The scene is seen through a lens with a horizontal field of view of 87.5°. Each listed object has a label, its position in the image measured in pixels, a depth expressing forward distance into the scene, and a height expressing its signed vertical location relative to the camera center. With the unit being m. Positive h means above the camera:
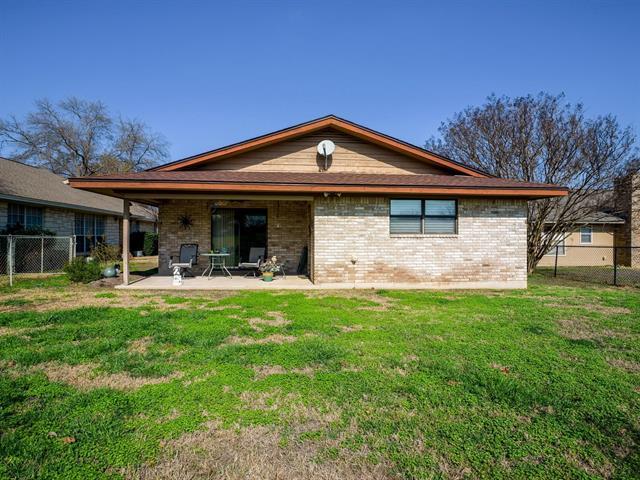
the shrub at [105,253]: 17.61 -0.73
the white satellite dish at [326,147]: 10.90 +3.07
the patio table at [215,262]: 11.32 -0.80
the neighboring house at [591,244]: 19.28 -0.09
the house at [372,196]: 9.06 +1.30
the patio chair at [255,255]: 11.94 -0.52
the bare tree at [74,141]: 30.73 +9.51
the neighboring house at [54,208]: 14.27 +1.57
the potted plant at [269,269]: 10.12 -0.88
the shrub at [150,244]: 23.05 -0.27
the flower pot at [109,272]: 10.39 -1.01
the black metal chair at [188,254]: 11.52 -0.47
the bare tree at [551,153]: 12.70 +3.53
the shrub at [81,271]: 9.85 -0.94
